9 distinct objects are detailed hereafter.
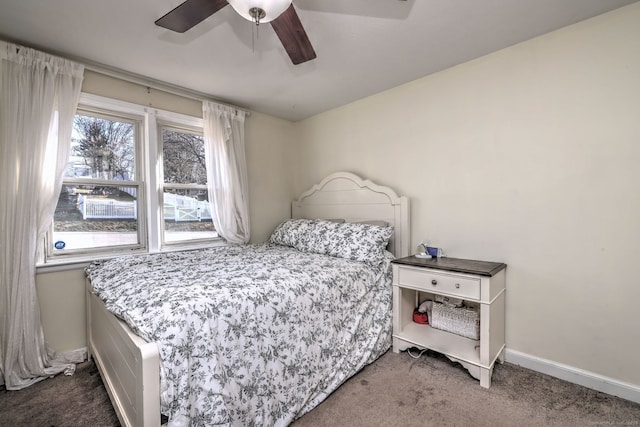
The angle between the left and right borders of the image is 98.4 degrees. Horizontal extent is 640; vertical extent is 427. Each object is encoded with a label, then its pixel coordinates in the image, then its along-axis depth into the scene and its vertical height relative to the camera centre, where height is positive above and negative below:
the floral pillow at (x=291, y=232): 2.76 -0.25
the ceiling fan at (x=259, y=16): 1.22 +0.93
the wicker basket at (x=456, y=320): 2.03 -0.86
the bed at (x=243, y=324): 1.11 -0.58
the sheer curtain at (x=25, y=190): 1.80 +0.15
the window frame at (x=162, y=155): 2.57 +0.52
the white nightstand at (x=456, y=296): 1.75 -0.69
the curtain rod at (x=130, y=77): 1.97 +1.13
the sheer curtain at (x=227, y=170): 2.77 +0.41
